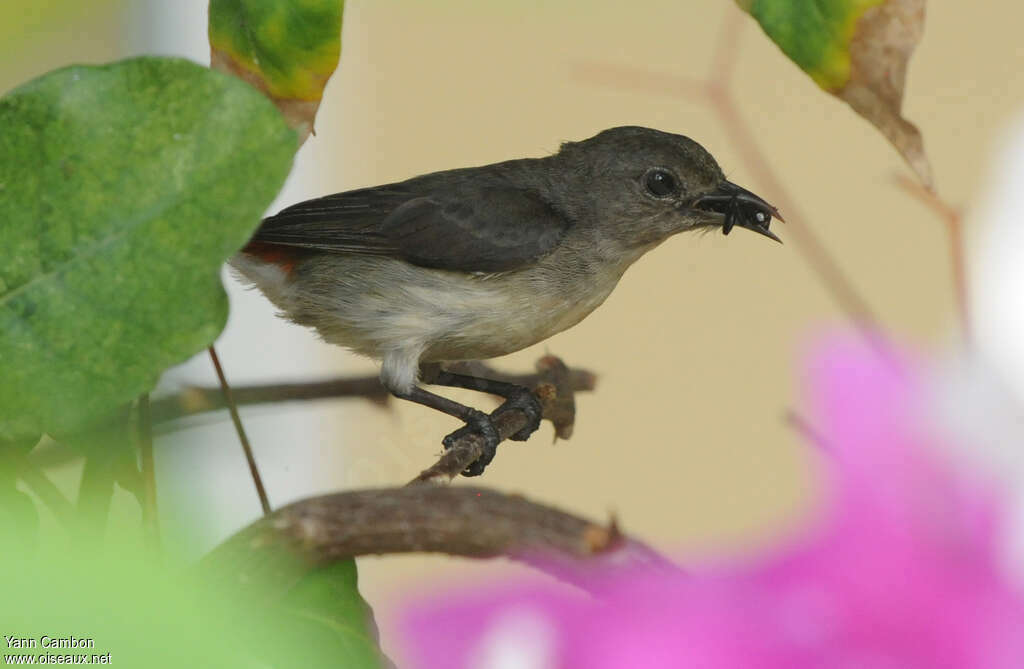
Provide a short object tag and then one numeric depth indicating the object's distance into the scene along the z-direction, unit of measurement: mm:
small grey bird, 1932
